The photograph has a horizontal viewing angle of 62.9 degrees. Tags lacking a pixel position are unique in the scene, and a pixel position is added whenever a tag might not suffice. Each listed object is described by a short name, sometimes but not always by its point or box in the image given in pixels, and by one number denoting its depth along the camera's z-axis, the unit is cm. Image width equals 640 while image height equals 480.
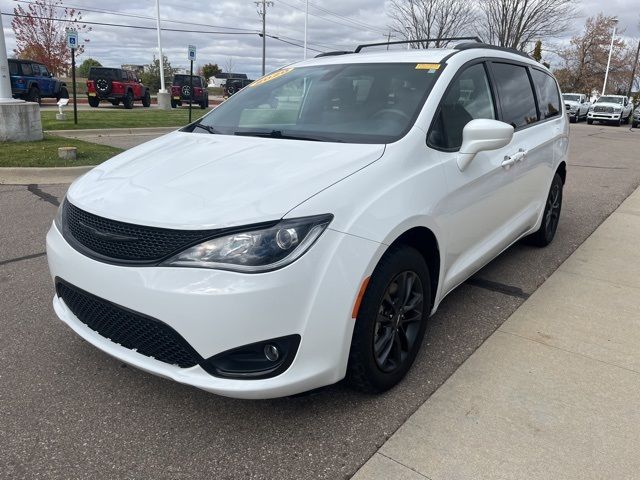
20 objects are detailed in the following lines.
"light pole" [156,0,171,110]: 2477
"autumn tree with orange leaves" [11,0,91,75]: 3698
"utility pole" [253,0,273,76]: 4408
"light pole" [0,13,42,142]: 976
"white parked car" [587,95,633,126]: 2891
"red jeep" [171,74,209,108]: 2702
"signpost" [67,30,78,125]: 1324
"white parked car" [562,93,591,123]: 2931
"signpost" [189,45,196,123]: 1555
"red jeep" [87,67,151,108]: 2427
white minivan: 208
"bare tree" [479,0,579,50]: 2881
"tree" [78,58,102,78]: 6144
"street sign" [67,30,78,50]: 1324
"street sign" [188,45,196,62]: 1556
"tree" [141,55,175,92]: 4481
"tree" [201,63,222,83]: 6839
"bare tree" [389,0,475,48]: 2950
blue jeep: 2220
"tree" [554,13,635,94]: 5475
